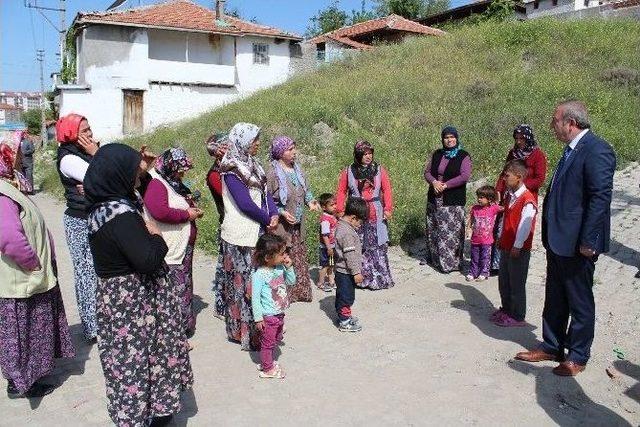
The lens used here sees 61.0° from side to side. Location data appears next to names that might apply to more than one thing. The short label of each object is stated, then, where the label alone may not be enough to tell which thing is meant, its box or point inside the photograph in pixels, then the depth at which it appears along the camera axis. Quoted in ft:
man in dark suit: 12.01
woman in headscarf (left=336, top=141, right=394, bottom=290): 19.95
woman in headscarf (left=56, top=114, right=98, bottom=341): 13.42
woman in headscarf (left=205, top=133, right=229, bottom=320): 16.03
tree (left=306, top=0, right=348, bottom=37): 142.92
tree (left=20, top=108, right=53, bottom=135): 120.16
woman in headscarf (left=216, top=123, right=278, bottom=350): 13.84
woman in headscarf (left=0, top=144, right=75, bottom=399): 11.46
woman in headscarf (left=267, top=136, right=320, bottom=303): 17.39
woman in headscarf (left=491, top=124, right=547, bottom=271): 18.76
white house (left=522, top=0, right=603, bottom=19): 121.39
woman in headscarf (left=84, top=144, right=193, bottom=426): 9.31
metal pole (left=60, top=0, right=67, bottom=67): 98.40
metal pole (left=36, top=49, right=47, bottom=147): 97.84
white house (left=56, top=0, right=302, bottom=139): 77.20
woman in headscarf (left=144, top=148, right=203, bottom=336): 13.17
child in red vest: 15.16
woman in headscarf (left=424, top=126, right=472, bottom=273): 21.06
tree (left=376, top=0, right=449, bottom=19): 136.26
